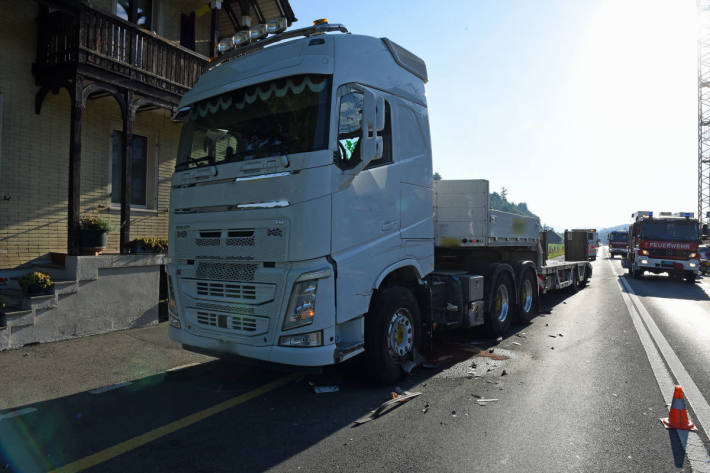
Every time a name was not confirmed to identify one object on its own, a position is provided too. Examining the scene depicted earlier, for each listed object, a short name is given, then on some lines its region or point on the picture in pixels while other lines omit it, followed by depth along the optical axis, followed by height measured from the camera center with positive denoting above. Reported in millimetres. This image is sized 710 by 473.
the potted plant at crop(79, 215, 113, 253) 7977 +131
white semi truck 4082 +390
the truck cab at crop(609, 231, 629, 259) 42906 +443
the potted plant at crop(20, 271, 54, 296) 6582 -617
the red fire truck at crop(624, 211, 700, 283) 18234 +163
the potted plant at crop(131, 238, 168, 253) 8883 -42
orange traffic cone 3914 -1478
